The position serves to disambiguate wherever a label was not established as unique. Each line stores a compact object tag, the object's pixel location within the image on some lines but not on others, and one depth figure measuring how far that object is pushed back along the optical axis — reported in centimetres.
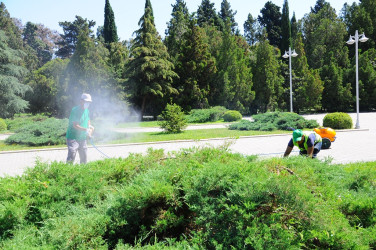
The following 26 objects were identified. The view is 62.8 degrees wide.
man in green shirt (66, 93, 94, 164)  684
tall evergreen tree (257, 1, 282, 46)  5690
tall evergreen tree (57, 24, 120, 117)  2930
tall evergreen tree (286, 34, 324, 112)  3675
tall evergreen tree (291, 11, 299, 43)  5003
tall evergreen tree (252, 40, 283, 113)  3491
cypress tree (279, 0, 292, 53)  4256
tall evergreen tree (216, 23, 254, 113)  3312
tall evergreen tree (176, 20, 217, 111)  3219
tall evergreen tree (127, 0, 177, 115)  3044
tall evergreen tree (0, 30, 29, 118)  2766
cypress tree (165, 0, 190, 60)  3619
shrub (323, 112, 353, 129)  1845
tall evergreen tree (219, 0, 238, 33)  6532
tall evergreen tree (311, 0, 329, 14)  6488
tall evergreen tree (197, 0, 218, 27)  5225
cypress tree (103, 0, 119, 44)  4434
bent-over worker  609
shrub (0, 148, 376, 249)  246
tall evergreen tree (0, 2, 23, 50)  4112
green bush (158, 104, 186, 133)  1758
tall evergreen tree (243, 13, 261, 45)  6228
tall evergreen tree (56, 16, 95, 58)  5719
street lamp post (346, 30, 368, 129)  1853
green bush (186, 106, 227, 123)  2698
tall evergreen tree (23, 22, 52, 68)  6325
